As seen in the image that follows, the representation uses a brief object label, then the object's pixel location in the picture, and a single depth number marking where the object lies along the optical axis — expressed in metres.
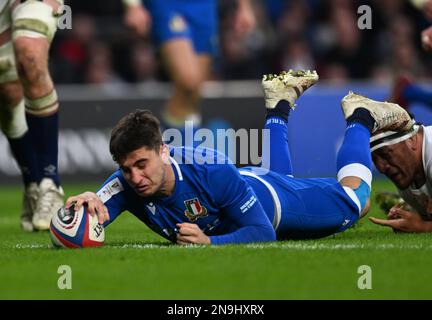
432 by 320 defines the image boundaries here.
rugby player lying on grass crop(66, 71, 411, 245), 11.66
